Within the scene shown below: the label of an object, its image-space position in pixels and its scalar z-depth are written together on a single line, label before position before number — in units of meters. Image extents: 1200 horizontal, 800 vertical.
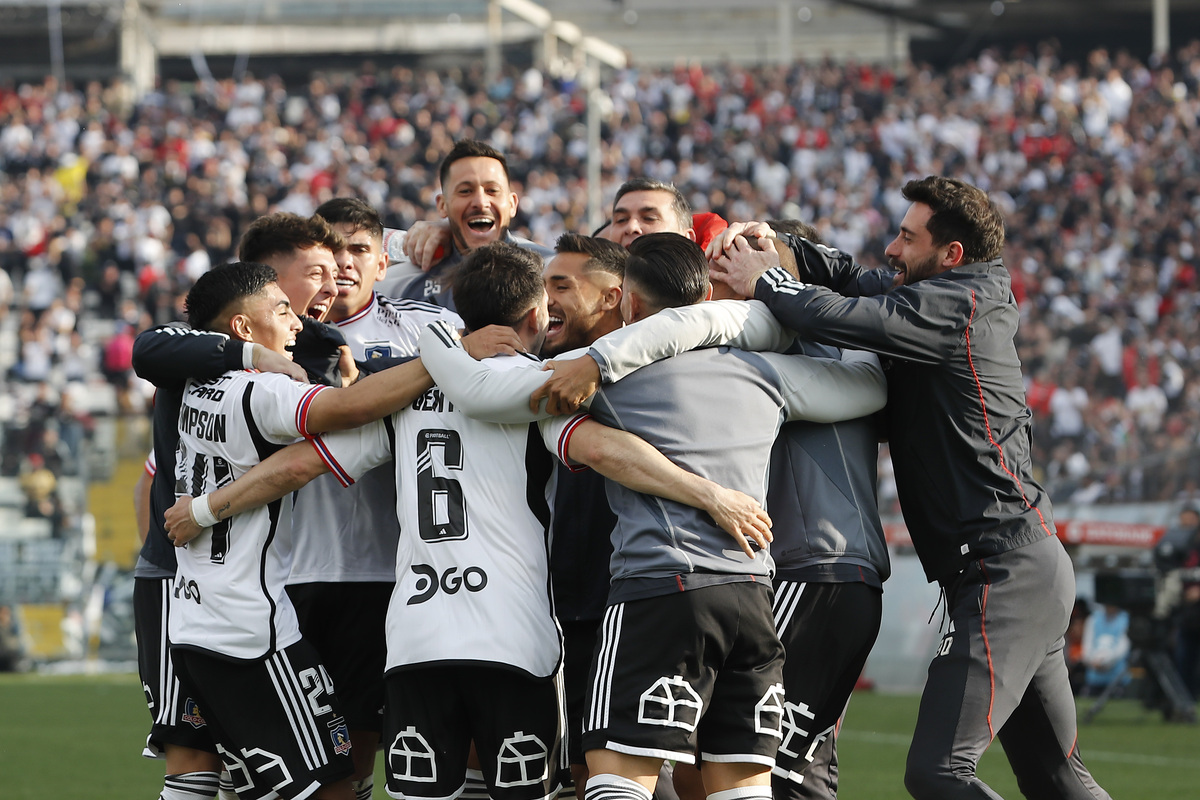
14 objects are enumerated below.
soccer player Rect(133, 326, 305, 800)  9.44
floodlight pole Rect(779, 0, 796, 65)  73.06
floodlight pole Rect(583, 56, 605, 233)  48.50
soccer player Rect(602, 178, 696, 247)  12.39
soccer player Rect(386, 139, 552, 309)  13.25
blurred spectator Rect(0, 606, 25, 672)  38.03
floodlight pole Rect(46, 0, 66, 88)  75.69
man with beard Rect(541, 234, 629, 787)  9.85
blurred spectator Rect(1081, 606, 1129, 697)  28.87
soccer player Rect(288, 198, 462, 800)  10.37
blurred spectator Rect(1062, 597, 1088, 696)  29.42
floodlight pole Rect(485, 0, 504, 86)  76.75
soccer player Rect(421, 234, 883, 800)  8.17
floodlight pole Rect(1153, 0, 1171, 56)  66.12
